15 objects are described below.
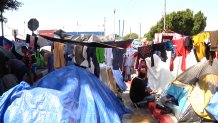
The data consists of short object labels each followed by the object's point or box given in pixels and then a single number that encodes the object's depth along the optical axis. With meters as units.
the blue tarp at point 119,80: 7.05
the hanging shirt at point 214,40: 3.50
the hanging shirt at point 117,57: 5.82
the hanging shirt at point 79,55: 4.64
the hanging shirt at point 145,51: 5.01
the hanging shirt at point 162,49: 4.74
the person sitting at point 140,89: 5.29
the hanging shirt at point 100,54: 4.96
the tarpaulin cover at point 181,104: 4.20
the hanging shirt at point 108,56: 5.57
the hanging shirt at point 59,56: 4.56
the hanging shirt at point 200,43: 3.73
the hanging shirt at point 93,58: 4.57
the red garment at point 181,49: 4.31
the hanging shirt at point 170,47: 4.54
